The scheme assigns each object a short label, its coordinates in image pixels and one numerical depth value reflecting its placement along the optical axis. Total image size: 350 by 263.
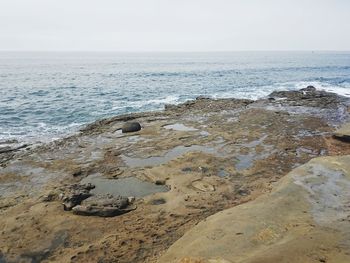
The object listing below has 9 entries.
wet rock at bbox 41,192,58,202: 9.88
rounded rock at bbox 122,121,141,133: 18.53
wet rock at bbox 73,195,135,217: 8.96
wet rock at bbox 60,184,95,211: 9.45
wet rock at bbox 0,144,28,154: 16.17
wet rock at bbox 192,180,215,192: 10.36
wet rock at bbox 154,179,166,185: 11.20
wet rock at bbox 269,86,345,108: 26.86
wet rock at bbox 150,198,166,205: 9.61
